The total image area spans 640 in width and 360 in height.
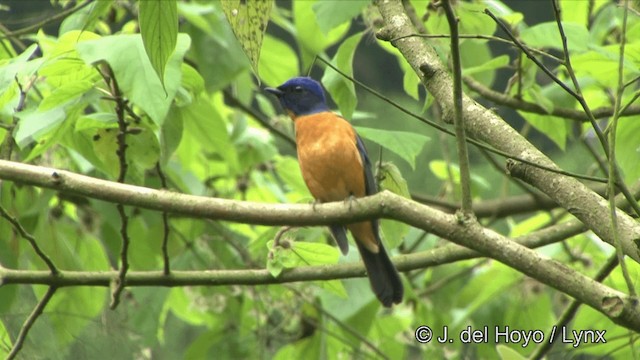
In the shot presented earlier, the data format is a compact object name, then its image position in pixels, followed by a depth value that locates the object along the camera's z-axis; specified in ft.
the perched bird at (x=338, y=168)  26.18
